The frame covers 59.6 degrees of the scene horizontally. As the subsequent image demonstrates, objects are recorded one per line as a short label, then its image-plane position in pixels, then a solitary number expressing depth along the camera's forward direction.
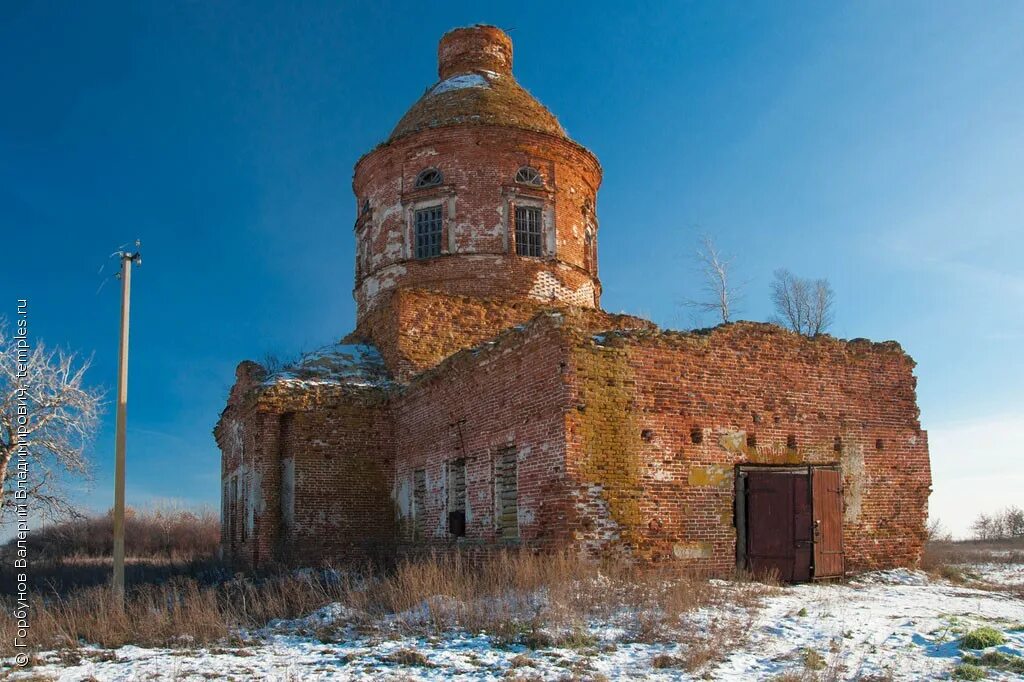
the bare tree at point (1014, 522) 36.91
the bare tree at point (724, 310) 23.37
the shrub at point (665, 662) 6.76
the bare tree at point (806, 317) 24.19
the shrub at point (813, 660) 6.66
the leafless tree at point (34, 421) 16.34
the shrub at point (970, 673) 6.50
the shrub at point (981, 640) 7.29
